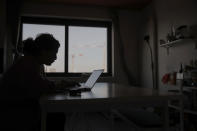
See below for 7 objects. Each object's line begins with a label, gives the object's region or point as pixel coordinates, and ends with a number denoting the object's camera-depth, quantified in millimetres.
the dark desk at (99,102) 1020
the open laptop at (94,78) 1757
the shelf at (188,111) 2418
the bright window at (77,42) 4328
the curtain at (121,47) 4406
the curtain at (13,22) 3881
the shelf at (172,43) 2894
